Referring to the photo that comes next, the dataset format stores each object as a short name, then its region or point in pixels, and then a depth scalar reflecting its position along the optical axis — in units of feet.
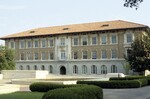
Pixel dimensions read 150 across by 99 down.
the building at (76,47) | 141.49
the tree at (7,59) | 134.39
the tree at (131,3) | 38.74
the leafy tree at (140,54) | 122.66
